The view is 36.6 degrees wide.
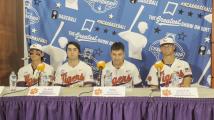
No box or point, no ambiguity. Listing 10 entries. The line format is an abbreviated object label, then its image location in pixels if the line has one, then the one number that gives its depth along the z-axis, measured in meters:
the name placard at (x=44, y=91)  2.03
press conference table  1.85
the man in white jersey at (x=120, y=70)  3.14
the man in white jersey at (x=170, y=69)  3.07
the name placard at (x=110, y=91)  1.96
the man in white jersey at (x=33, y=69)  3.19
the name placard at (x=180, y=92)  1.91
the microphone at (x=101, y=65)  2.28
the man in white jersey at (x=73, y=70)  3.23
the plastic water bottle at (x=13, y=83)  2.26
